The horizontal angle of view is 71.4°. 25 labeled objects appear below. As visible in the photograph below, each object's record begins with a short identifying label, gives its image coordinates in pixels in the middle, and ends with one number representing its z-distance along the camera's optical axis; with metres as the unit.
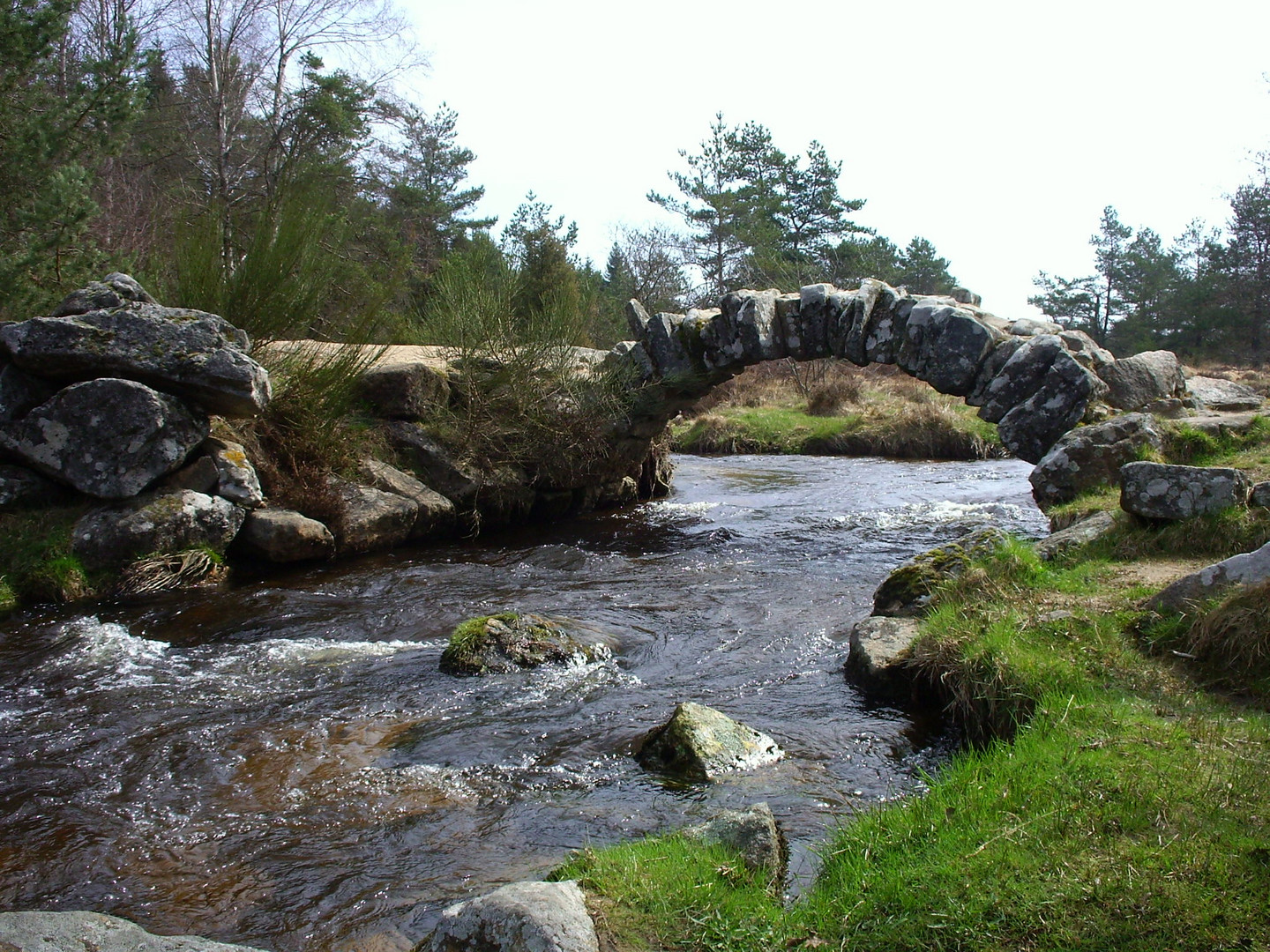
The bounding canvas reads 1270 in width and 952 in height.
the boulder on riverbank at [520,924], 2.64
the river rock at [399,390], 11.79
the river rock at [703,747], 4.43
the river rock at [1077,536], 6.46
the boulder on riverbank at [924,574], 6.34
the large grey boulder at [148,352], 8.27
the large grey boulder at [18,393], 8.38
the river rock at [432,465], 11.69
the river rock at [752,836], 3.30
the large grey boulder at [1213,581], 4.52
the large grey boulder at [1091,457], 8.00
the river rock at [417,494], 10.93
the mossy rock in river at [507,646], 6.13
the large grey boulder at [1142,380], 9.61
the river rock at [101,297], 8.79
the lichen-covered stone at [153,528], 8.22
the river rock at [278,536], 9.23
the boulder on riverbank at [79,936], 2.78
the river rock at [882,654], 5.38
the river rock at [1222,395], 9.50
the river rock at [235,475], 9.21
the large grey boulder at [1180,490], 5.95
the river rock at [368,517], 10.08
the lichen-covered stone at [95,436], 8.32
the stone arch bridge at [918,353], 9.62
